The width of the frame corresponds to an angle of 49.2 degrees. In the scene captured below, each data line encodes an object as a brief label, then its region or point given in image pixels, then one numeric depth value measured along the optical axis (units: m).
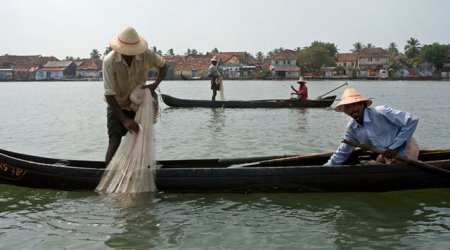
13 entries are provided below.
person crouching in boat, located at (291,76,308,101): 18.90
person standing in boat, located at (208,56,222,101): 19.17
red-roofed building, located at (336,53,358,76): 90.00
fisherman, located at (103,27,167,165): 5.66
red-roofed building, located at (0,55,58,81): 101.00
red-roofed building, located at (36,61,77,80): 101.00
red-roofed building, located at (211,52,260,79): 90.38
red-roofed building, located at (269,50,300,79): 85.50
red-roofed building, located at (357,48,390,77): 85.81
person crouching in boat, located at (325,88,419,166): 5.29
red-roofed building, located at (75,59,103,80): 99.44
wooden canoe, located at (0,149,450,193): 5.57
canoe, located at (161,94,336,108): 18.61
